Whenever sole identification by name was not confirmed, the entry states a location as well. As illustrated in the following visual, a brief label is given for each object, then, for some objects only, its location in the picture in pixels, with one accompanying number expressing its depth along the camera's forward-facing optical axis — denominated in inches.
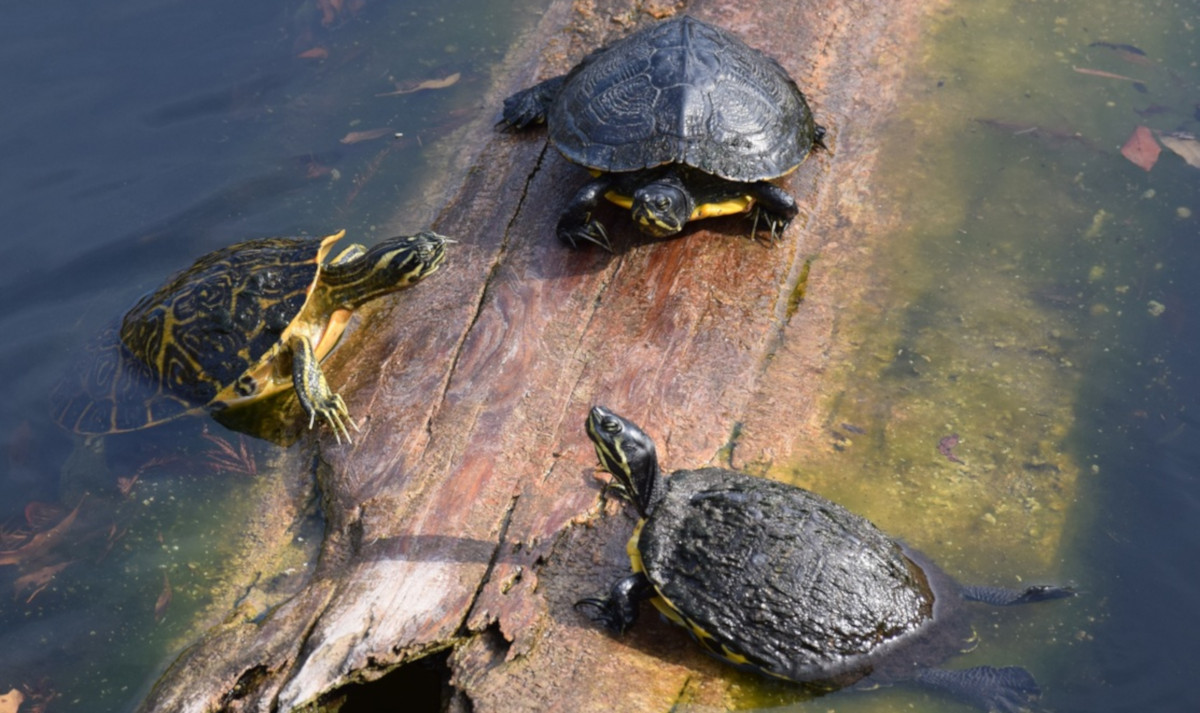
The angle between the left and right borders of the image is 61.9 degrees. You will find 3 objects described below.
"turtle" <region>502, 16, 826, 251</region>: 201.2
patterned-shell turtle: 193.8
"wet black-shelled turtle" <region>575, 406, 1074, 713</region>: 141.3
